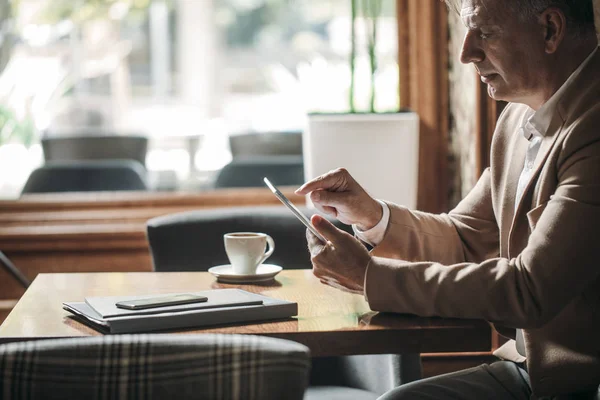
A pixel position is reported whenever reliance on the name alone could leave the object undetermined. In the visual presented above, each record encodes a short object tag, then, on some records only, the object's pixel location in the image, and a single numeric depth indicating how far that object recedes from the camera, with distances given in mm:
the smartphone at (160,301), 2461
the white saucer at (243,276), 2796
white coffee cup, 2800
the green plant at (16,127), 4626
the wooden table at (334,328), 2415
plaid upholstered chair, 1915
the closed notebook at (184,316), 2406
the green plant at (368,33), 4312
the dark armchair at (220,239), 3288
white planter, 3892
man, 2412
